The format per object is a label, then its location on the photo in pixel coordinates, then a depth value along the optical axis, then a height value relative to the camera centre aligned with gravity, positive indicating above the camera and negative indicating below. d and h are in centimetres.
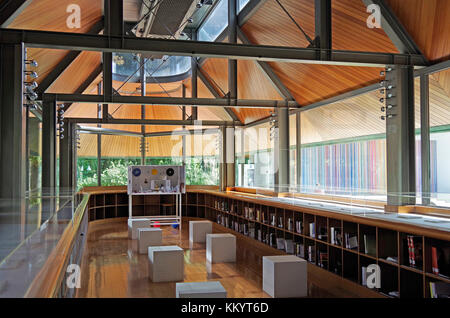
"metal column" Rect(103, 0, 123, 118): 657 +237
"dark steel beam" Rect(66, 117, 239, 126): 1414 +164
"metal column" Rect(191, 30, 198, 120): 1396 +316
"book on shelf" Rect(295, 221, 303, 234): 715 -97
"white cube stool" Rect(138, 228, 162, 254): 831 -135
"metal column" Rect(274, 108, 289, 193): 1179 +55
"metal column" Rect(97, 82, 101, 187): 1566 +41
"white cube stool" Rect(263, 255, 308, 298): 525 -134
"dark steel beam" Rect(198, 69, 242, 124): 1445 +291
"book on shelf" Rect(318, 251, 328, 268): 627 -134
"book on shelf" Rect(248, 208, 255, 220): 942 -99
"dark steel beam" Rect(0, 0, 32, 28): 601 +231
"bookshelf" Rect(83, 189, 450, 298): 429 -101
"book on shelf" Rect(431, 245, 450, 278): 414 -90
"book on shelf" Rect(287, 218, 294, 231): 745 -96
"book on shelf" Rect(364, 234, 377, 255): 519 -93
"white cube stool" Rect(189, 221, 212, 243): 961 -137
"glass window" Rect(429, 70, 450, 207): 702 +61
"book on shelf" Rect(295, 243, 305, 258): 704 -136
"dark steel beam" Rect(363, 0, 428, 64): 735 +240
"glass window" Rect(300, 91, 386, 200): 866 +52
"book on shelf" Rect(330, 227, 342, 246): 596 -95
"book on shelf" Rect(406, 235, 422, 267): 447 -86
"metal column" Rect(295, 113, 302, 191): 1175 +61
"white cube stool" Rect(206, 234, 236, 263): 734 -136
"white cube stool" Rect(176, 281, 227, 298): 423 -122
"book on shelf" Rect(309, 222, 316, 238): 664 -95
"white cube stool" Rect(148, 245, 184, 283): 601 -135
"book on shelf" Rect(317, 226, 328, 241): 643 -98
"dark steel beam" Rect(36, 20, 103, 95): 1033 +248
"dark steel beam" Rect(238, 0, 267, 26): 1001 +391
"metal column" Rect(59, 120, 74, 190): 1388 +44
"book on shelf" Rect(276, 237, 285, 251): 782 -136
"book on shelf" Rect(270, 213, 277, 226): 816 -98
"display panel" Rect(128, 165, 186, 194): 1225 -25
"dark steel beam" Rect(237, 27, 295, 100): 1146 +249
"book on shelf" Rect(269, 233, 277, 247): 829 -138
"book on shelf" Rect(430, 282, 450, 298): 408 -117
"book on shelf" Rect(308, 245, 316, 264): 661 -133
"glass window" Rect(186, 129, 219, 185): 1608 +46
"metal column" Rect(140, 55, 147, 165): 1459 +240
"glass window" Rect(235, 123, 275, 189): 1224 +42
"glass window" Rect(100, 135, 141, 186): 1587 +52
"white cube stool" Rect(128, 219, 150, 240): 1022 -134
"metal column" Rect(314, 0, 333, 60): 725 +240
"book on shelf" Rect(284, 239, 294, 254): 748 -135
